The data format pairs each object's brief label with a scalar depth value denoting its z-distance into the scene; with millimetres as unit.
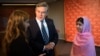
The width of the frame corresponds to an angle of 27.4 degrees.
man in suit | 2295
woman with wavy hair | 1674
